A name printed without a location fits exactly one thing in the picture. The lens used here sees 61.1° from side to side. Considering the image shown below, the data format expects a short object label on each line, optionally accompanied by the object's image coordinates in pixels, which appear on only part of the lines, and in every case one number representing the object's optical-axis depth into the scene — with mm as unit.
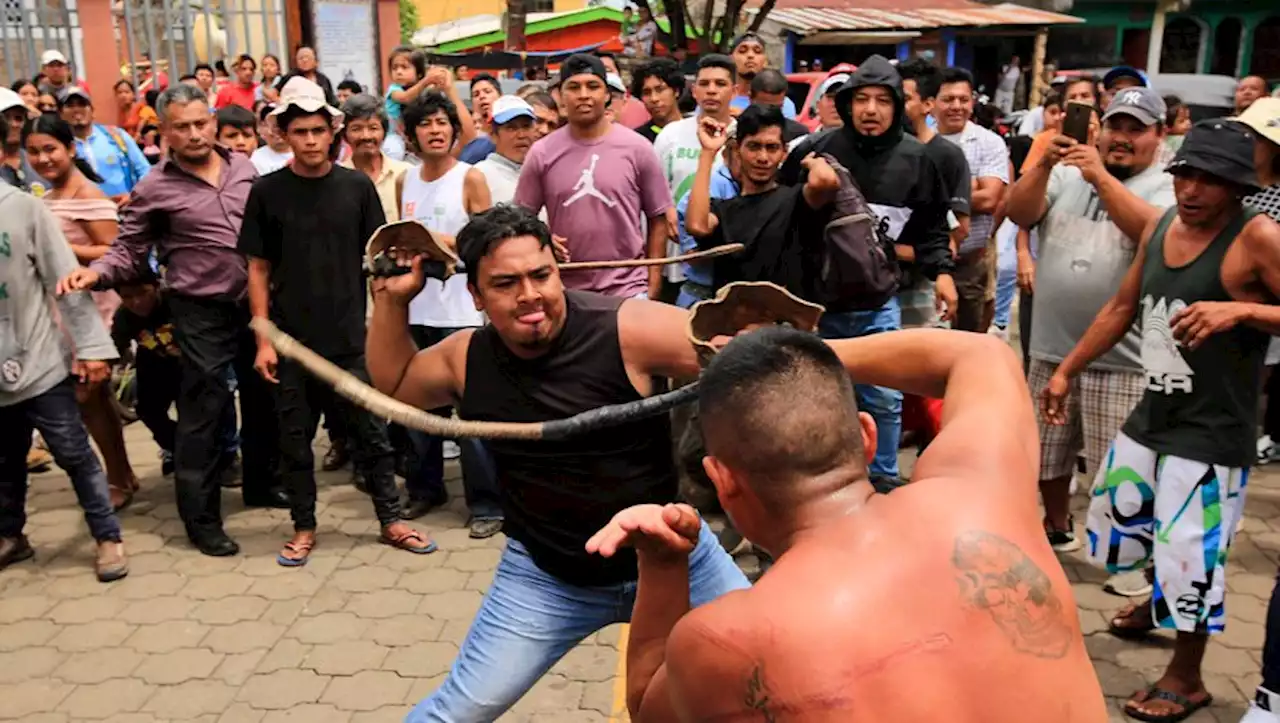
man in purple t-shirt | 5340
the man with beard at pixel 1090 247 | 4434
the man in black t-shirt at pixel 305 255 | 5004
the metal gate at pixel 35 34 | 12117
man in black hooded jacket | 4867
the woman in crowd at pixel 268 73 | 11867
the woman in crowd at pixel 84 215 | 5398
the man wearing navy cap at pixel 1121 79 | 7105
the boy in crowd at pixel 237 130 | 7336
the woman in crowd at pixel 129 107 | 11891
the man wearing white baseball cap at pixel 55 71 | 10884
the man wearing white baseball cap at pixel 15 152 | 6938
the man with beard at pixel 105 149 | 7500
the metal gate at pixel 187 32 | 12789
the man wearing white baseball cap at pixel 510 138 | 6152
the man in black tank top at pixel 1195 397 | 3504
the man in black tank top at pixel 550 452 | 2930
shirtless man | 1577
